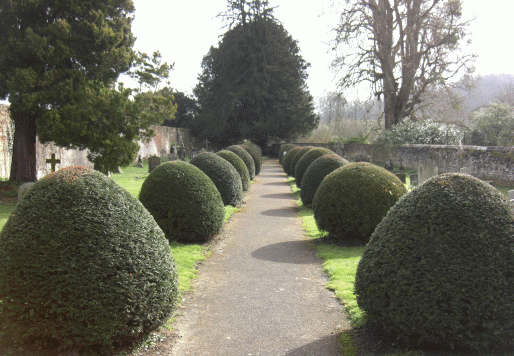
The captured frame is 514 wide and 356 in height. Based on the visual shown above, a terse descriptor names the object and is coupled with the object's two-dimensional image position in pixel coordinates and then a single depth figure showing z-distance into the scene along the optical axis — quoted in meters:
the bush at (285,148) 37.58
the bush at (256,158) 27.05
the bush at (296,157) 22.82
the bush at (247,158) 22.14
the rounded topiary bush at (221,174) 12.17
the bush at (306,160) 17.17
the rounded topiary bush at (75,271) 3.43
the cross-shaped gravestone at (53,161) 12.43
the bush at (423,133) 28.14
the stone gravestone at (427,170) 13.34
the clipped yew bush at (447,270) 3.40
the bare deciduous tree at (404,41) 28.53
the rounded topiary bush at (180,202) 8.27
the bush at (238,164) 16.59
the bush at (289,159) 26.09
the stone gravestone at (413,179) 16.53
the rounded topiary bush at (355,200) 8.22
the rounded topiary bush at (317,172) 12.51
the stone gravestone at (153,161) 21.55
